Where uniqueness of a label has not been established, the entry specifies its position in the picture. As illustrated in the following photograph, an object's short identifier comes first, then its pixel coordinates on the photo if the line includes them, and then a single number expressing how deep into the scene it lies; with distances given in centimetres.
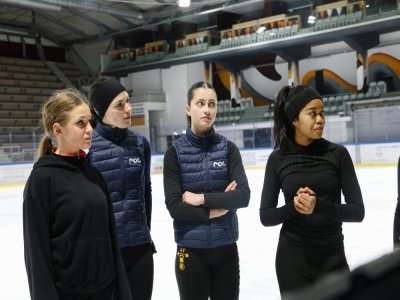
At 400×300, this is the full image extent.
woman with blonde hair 157
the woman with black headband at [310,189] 189
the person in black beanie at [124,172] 221
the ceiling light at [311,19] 2045
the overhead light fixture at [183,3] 1258
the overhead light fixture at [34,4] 2059
